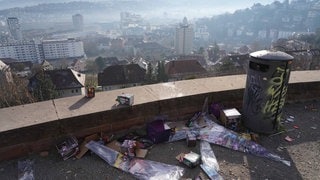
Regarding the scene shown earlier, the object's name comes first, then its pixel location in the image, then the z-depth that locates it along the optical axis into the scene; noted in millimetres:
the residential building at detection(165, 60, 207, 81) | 31266
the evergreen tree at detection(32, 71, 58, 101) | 9750
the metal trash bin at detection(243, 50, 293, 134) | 3237
